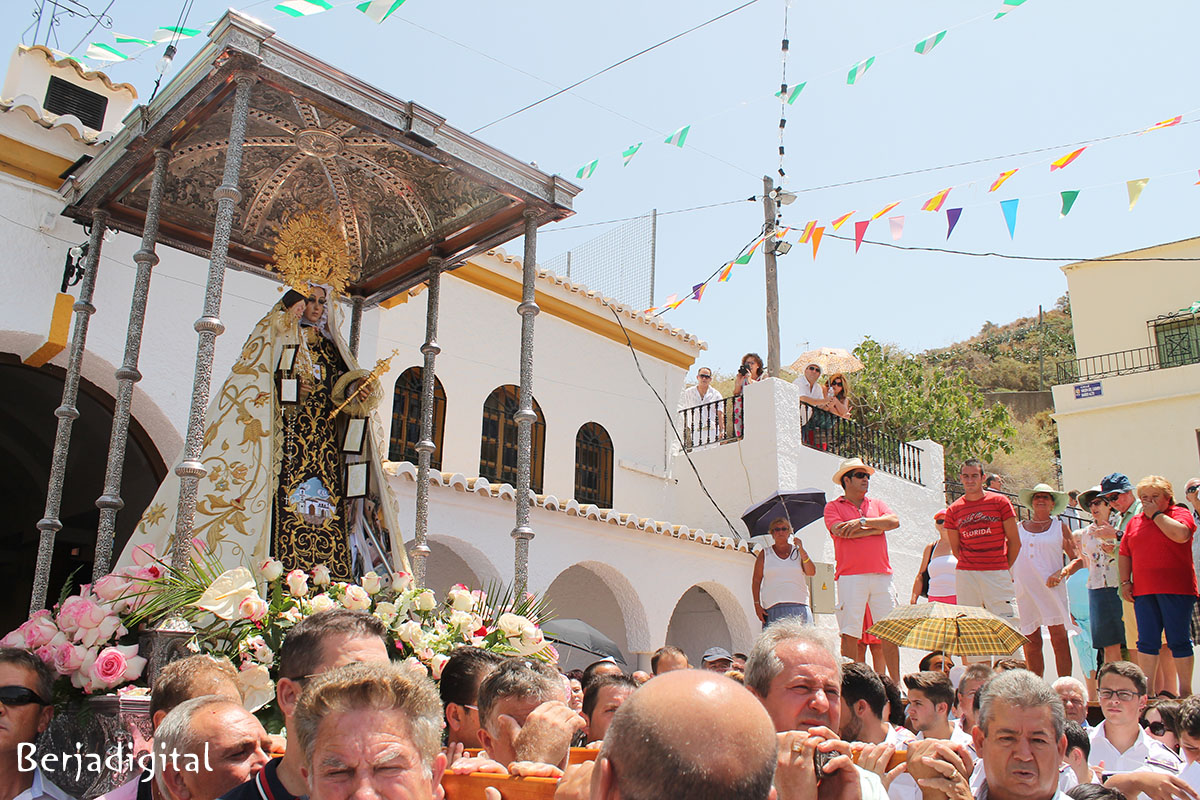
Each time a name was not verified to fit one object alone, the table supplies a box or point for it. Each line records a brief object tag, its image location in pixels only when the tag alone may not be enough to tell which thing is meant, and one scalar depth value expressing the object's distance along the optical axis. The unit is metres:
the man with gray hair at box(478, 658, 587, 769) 2.70
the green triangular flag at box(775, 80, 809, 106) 9.56
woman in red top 6.60
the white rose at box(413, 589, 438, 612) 4.59
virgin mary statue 5.14
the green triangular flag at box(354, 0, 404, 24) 5.54
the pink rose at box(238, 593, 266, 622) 4.00
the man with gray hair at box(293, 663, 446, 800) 2.10
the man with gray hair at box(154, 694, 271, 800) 2.60
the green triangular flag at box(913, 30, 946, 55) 8.30
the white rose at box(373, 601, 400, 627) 4.39
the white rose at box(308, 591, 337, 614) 4.19
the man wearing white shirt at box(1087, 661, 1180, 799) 4.57
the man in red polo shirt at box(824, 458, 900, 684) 7.97
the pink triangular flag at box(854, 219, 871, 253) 10.53
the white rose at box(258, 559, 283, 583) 4.27
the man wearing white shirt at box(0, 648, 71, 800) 3.28
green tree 23.80
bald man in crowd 1.47
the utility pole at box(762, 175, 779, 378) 14.12
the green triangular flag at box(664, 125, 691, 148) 9.65
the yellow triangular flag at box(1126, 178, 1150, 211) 8.97
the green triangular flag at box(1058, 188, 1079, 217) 9.16
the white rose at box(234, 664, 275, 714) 3.75
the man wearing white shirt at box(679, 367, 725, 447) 13.93
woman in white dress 7.66
